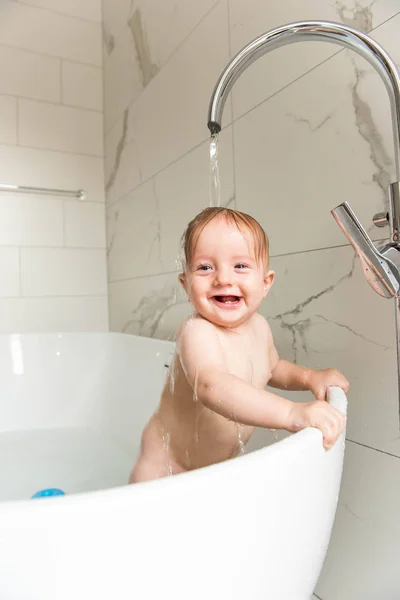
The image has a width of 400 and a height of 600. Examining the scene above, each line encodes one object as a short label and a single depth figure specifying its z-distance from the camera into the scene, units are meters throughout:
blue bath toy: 1.12
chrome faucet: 0.58
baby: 0.60
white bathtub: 0.32
